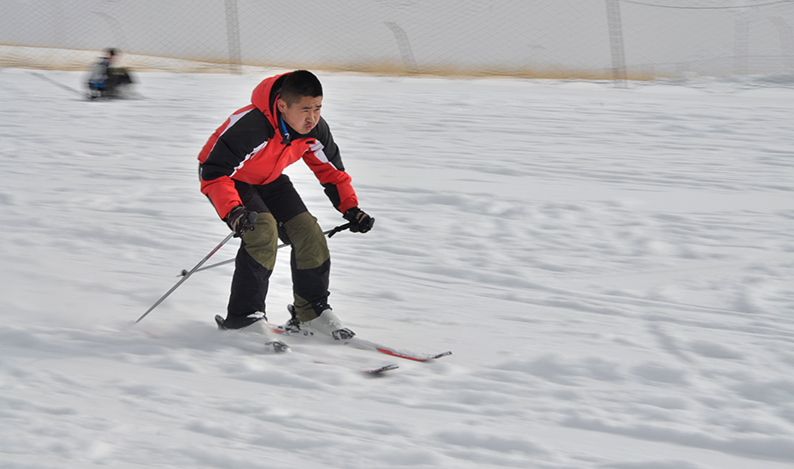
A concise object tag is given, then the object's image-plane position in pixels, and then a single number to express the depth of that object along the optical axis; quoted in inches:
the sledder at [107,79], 773.9
